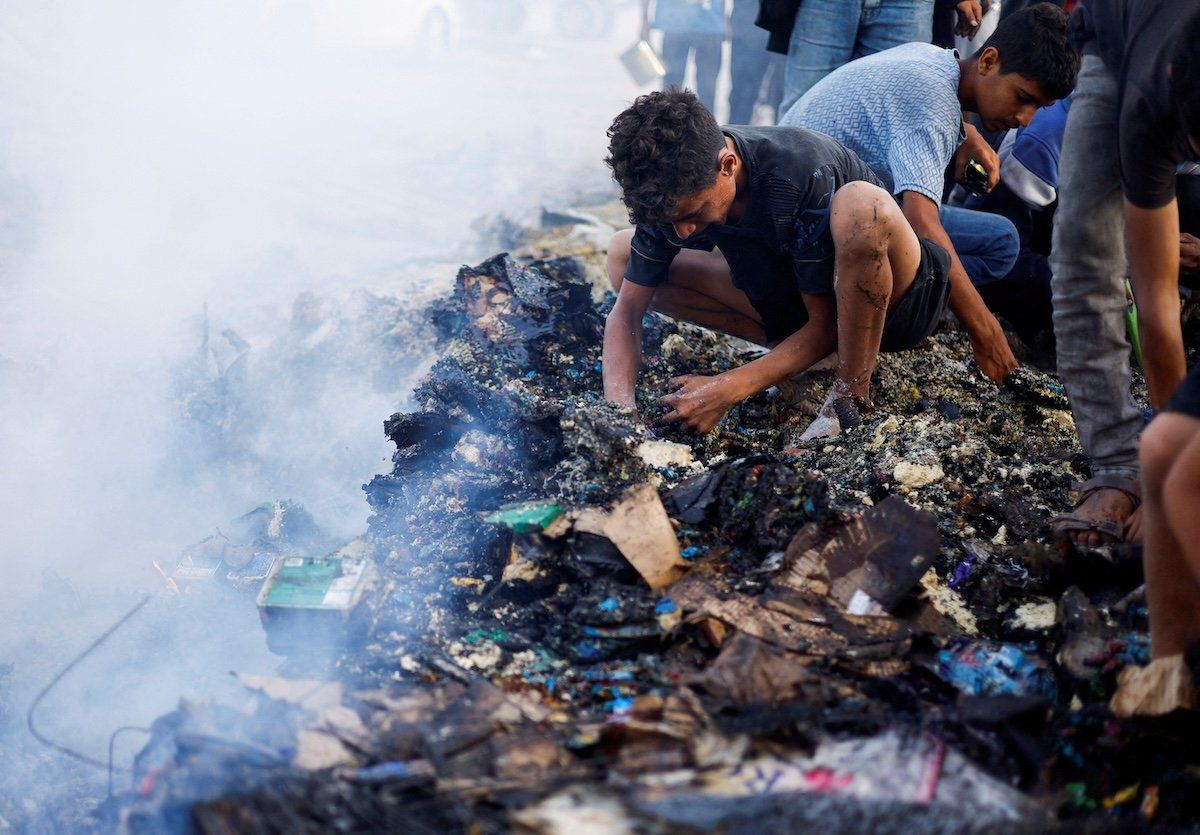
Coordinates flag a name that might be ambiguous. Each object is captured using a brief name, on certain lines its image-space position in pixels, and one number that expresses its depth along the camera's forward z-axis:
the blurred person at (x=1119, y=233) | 1.75
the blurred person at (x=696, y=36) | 6.99
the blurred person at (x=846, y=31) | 3.98
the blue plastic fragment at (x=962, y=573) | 2.35
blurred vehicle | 8.36
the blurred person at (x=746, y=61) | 6.40
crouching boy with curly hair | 2.60
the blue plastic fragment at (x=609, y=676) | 1.94
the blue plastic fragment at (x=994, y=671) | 1.87
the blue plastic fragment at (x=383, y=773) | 1.54
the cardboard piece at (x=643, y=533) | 2.20
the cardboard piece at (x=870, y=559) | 2.13
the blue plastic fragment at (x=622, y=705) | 1.80
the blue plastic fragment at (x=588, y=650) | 2.02
